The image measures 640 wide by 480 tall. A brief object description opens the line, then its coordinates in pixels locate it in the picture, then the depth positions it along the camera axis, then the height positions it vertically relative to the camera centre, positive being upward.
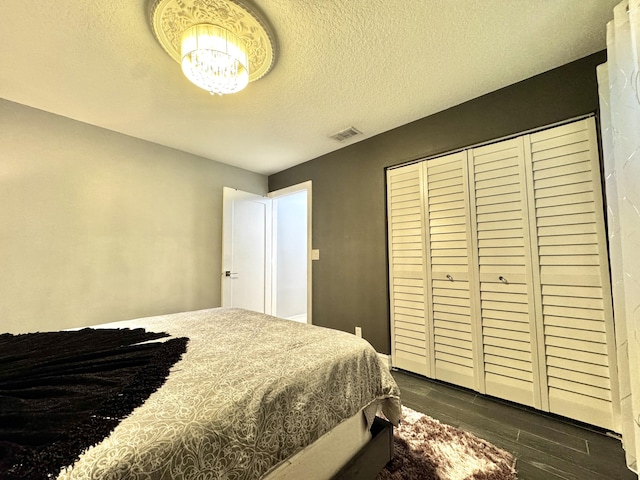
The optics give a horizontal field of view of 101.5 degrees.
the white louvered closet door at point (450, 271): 2.16 -0.16
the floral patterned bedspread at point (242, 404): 0.64 -0.48
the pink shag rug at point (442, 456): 1.29 -1.10
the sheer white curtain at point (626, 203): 1.19 +0.24
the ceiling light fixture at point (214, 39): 1.36 +1.26
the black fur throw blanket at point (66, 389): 0.59 -0.44
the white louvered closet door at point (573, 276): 1.62 -0.16
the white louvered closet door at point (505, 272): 1.89 -0.15
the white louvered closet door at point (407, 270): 2.43 -0.16
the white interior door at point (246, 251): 3.39 +0.05
